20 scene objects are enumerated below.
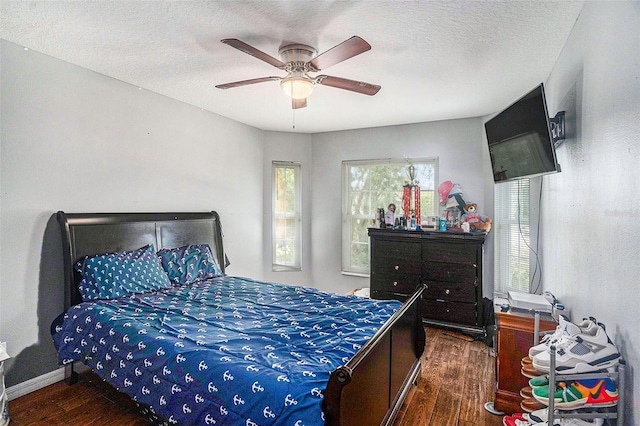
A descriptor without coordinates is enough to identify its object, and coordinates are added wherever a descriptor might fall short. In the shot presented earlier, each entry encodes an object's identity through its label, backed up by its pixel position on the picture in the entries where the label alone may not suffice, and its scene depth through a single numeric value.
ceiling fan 2.31
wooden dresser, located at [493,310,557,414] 2.27
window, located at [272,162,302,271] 5.20
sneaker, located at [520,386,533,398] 1.97
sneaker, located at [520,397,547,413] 1.88
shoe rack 1.35
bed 1.49
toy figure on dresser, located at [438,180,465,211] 4.18
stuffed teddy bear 3.96
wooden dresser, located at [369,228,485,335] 3.73
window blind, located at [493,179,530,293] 3.62
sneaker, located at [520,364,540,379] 1.79
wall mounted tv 1.99
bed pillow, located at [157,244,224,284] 3.28
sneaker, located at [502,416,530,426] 2.00
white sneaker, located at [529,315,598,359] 1.53
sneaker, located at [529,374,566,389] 1.60
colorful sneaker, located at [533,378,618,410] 1.34
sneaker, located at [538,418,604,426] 1.39
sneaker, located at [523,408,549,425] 1.66
